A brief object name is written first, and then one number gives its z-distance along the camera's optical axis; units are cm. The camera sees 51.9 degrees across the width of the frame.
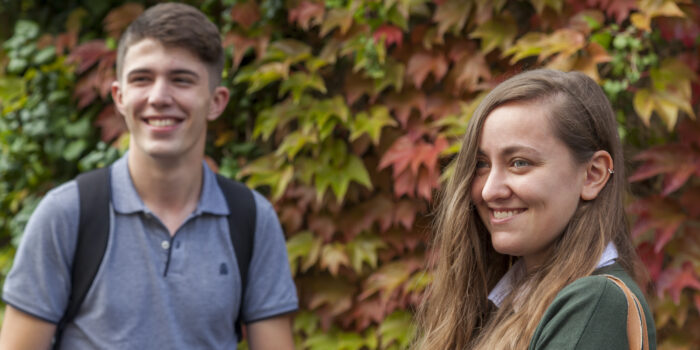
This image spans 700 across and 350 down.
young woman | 127
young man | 194
